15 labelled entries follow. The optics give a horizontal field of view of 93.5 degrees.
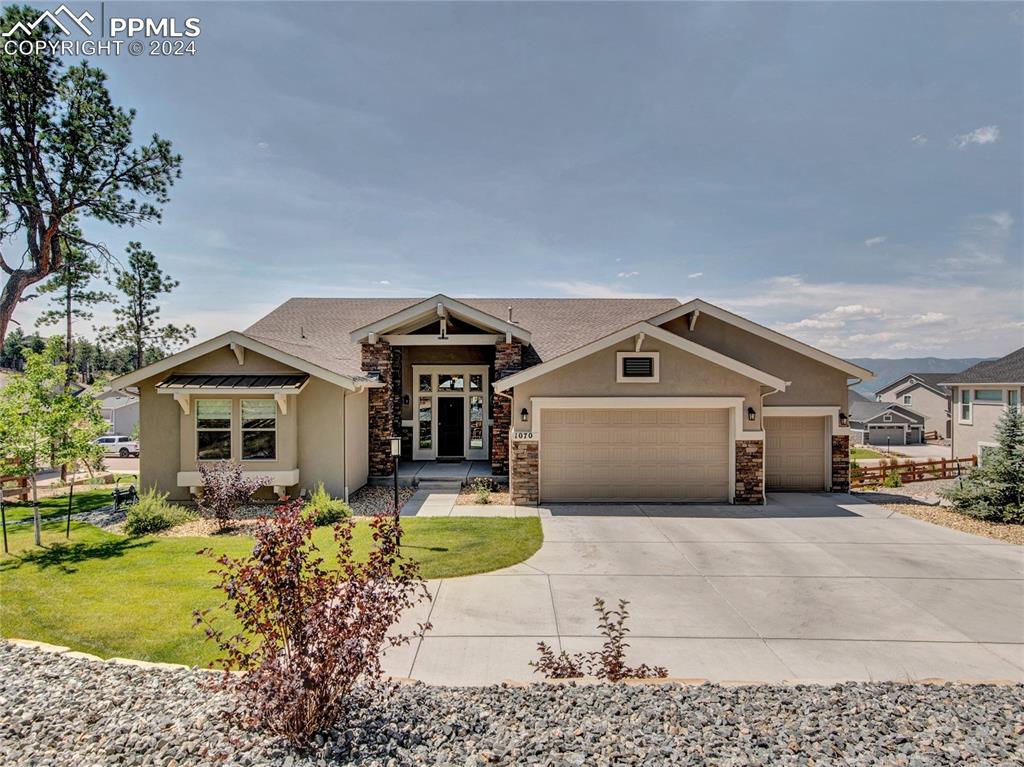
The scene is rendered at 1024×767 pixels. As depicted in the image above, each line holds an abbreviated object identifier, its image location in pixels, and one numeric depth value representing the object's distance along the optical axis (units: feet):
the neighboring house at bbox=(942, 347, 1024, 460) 67.26
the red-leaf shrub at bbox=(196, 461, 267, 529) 31.71
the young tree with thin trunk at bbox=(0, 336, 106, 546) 26.84
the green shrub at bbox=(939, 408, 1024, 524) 35.09
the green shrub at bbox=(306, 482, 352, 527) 32.81
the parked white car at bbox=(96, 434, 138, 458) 100.73
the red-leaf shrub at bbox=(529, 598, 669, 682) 14.05
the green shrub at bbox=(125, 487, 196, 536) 31.09
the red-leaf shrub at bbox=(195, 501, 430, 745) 10.59
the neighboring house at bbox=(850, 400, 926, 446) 135.95
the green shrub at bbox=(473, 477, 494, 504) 38.27
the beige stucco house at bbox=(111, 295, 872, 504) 37.42
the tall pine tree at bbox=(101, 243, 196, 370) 97.91
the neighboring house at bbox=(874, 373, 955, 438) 153.79
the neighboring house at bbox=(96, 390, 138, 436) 128.36
